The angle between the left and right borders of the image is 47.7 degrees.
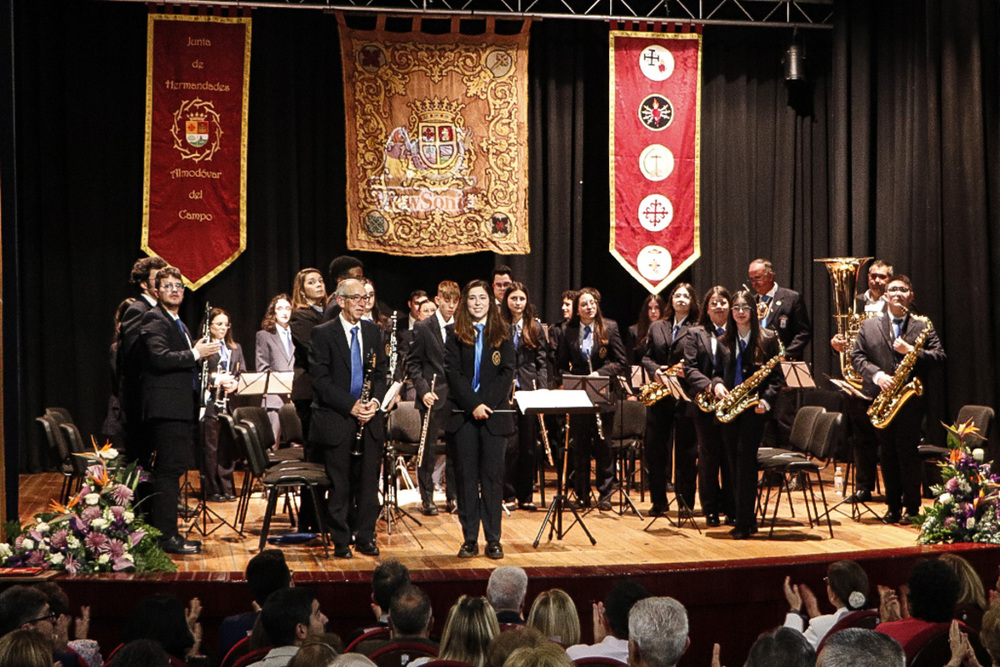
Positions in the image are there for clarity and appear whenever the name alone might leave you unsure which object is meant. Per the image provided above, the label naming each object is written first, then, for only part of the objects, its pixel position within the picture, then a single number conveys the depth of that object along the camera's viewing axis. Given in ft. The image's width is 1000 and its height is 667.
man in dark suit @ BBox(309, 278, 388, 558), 22.20
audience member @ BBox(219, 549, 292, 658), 13.74
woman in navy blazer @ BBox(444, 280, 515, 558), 22.40
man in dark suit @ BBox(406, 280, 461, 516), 26.51
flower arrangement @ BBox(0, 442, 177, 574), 18.49
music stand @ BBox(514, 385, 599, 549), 22.36
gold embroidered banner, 38.22
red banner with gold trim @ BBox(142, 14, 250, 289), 37.06
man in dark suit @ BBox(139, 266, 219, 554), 21.83
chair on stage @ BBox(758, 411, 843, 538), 24.64
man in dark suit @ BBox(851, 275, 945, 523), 26.35
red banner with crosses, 39.42
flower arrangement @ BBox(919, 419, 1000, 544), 21.59
